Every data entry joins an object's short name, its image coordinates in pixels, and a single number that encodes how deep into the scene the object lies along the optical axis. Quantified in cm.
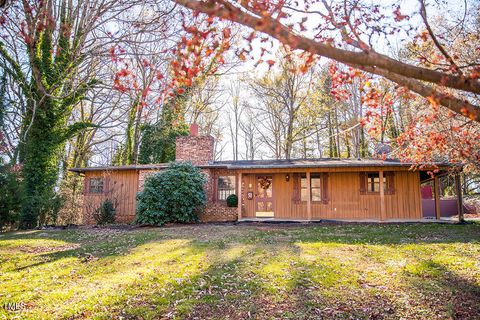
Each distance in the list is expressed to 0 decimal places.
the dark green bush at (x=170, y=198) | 1443
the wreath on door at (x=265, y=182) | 1659
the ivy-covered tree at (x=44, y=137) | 1345
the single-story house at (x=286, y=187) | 1512
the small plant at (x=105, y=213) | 1564
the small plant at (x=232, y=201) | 1616
